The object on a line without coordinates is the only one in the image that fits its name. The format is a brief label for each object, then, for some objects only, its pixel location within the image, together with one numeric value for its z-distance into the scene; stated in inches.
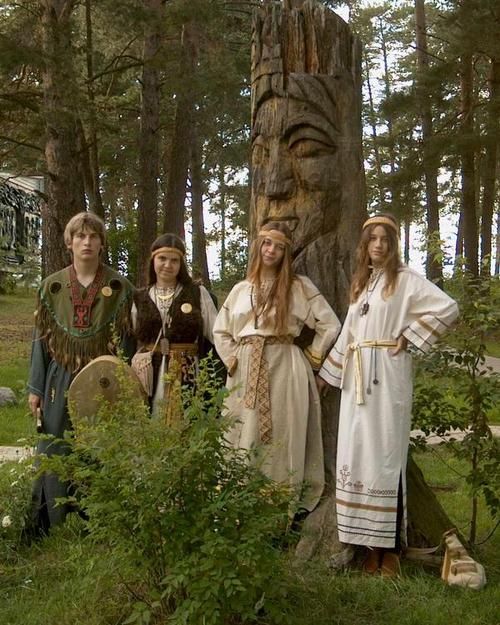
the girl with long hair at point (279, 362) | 164.6
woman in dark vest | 178.9
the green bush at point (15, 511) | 174.2
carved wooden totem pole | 173.9
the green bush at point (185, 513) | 111.0
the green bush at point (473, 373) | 159.3
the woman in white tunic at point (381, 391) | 149.3
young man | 177.5
